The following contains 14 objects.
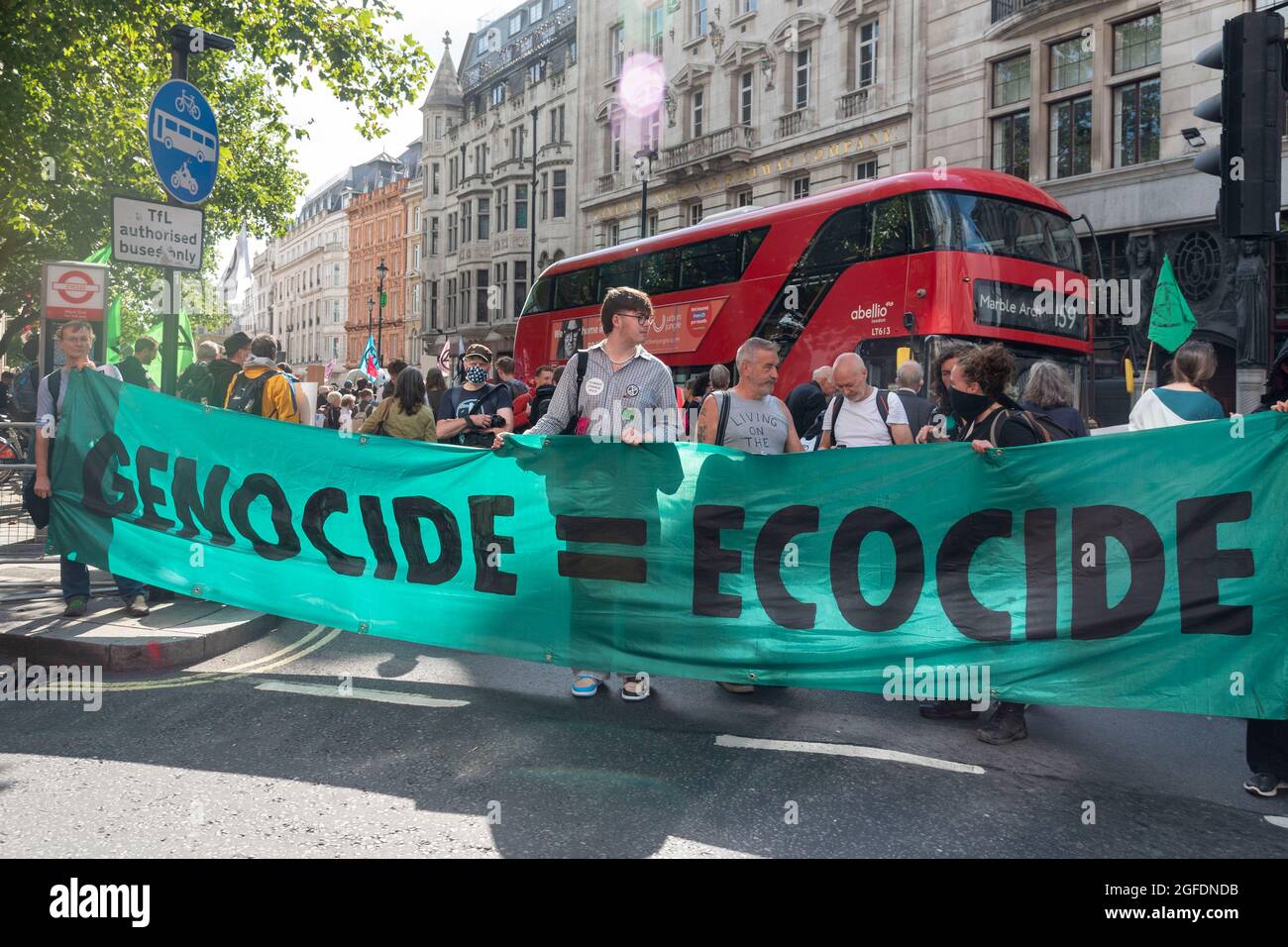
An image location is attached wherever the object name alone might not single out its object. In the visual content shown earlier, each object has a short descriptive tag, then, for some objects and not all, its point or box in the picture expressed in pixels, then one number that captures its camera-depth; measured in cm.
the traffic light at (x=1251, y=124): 667
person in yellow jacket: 805
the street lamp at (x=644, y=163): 3370
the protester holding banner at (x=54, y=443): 723
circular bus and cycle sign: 800
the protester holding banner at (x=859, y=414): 712
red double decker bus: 1338
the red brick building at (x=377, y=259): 7794
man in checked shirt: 578
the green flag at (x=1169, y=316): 1398
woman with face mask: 546
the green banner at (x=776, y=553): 454
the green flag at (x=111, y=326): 1302
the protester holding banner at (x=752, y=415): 607
